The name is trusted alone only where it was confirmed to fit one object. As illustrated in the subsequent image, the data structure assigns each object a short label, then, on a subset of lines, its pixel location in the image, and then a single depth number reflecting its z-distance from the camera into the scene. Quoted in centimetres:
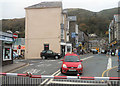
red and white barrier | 630
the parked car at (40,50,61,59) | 2733
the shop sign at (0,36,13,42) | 1523
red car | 1087
